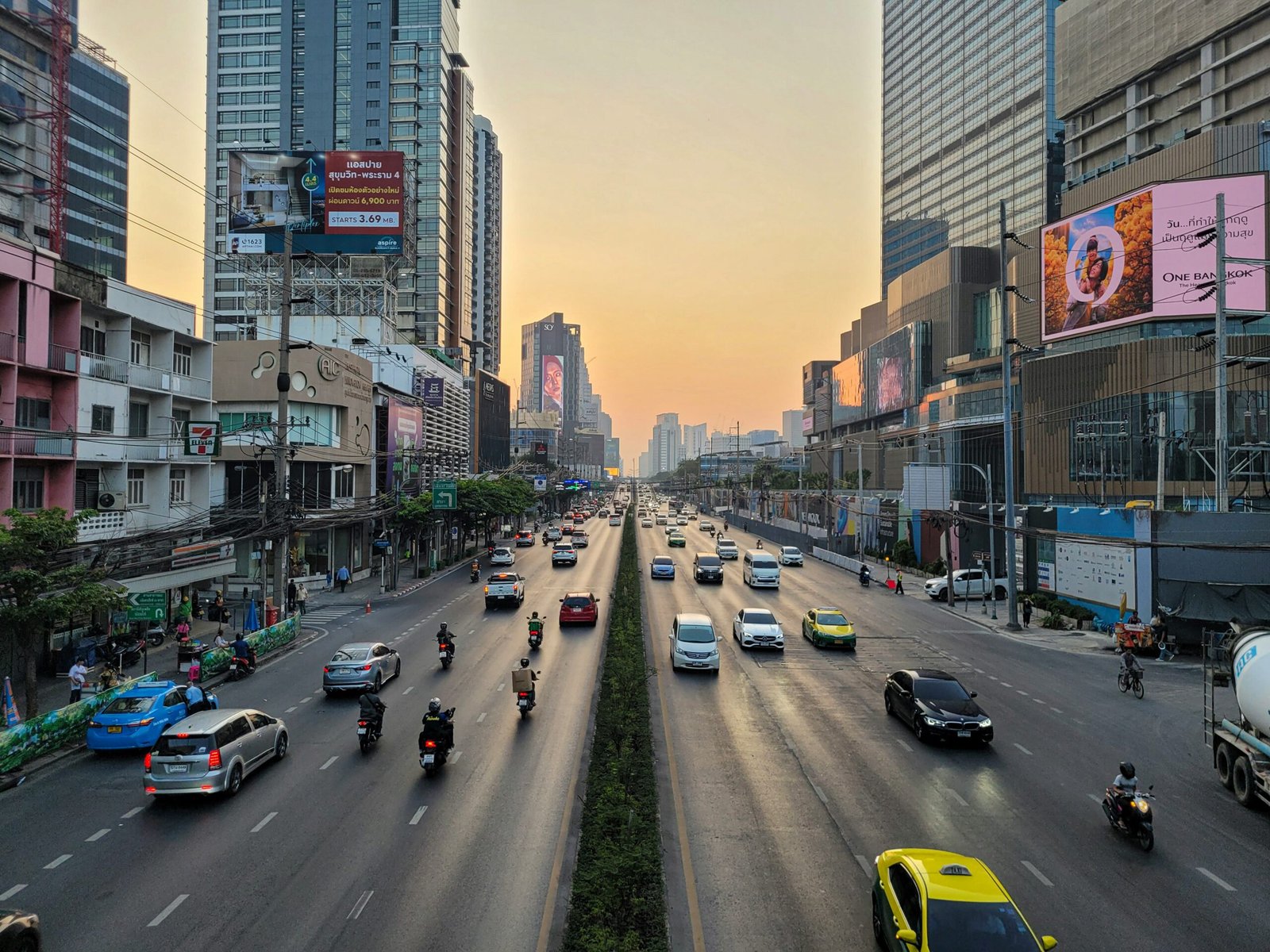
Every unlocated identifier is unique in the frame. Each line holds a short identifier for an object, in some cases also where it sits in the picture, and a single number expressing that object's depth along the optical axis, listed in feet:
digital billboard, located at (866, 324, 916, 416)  376.27
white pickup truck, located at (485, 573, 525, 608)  132.11
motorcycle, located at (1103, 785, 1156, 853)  41.70
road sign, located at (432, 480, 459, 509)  164.04
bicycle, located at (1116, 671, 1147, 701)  78.74
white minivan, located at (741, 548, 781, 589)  158.92
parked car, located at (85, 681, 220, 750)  59.31
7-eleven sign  105.91
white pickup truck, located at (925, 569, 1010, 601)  151.84
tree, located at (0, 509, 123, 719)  60.29
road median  31.14
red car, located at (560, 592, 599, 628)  113.91
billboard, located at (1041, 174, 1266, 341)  180.86
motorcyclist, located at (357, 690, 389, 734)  58.08
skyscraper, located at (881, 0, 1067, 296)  409.28
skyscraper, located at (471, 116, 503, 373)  573.74
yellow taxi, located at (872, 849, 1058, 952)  26.96
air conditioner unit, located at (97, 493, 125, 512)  100.83
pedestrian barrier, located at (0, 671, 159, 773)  54.80
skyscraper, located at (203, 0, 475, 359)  374.22
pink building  86.89
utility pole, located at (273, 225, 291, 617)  94.53
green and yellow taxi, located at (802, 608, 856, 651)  98.08
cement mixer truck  48.37
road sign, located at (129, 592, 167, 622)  82.33
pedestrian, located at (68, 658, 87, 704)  70.74
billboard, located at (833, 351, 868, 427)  460.55
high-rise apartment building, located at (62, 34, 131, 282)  310.86
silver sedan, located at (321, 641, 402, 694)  75.10
